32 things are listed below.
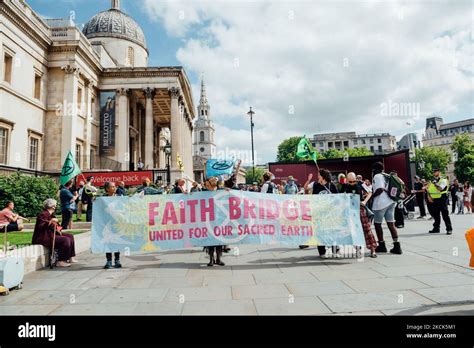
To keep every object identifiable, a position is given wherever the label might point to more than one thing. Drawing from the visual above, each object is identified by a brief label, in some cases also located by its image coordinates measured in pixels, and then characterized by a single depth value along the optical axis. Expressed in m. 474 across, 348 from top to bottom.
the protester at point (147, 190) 8.40
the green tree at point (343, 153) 85.94
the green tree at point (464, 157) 56.78
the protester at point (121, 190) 8.80
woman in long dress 6.58
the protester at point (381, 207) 7.00
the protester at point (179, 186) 8.92
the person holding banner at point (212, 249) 6.46
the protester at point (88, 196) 12.72
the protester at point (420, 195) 15.00
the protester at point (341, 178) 10.98
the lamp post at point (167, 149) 22.50
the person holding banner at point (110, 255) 6.52
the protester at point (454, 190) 18.77
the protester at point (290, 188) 10.34
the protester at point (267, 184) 8.45
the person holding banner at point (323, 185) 7.39
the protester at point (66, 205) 9.20
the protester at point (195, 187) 10.58
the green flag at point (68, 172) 10.97
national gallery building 22.27
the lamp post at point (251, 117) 40.56
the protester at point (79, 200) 13.81
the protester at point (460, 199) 18.28
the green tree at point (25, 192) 15.34
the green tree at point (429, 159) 79.62
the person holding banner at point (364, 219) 6.83
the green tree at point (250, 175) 146.39
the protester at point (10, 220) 6.52
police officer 9.79
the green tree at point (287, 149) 94.82
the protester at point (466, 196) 19.97
